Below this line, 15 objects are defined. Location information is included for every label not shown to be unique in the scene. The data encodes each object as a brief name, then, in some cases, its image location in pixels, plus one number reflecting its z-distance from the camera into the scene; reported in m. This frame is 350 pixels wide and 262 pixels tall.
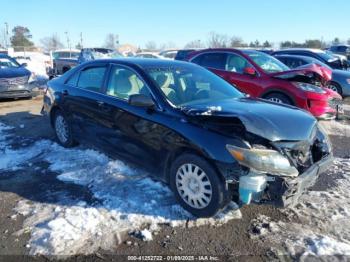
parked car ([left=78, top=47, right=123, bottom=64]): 16.19
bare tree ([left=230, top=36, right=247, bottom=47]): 56.72
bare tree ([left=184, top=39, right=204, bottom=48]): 67.64
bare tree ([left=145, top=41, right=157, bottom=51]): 86.72
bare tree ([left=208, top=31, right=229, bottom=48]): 62.58
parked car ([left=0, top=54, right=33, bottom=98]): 10.68
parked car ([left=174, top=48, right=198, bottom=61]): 18.65
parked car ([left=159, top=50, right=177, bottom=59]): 30.33
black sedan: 3.39
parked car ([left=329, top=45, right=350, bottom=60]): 28.70
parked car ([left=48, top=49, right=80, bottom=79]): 16.71
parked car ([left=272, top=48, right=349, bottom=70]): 14.91
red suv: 7.44
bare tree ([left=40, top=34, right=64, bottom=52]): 70.44
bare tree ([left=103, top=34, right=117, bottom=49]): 75.80
